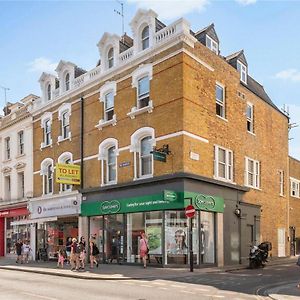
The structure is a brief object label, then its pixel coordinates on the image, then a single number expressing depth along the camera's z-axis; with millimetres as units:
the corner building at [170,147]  15349
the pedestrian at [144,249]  15236
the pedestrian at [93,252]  16013
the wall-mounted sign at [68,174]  18200
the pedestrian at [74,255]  15405
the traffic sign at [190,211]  14047
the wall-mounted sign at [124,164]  17162
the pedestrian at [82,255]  15439
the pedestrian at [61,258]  16892
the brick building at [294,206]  24769
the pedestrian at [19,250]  20160
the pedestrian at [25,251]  20205
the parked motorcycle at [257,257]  16622
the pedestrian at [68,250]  18290
